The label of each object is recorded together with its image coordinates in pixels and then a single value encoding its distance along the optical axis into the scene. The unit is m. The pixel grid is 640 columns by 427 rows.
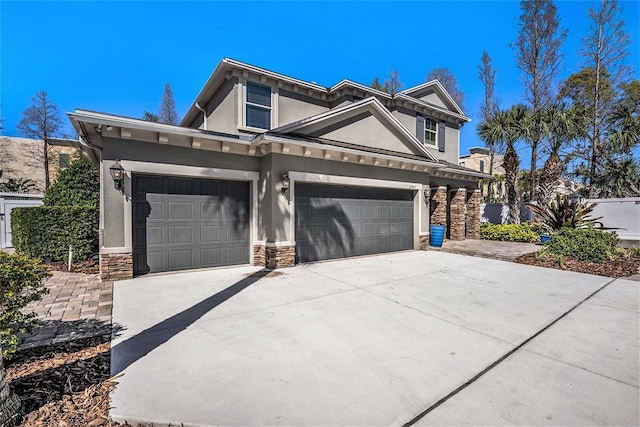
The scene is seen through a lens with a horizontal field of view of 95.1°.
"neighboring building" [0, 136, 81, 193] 22.77
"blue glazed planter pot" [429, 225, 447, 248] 11.95
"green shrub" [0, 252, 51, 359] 2.67
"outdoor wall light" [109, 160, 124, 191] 6.22
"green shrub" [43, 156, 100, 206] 10.17
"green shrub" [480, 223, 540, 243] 13.32
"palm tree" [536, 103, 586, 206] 14.19
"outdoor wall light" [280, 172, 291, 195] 7.71
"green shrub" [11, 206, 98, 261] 8.45
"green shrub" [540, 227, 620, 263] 8.76
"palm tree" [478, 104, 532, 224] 14.61
